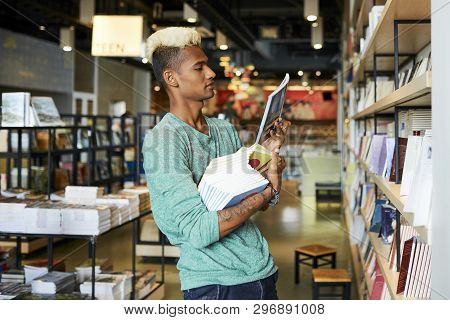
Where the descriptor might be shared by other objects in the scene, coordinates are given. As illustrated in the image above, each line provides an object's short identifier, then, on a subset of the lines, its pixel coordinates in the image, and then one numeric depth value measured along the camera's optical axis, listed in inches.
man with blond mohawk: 62.8
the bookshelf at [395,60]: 77.7
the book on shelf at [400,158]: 101.0
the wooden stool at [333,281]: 178.9
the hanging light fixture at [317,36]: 452.8
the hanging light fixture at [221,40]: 457.1
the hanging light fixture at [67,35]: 435.8
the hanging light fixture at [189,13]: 347.9
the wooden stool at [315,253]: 225.0
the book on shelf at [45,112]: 163.1
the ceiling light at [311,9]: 319.9
